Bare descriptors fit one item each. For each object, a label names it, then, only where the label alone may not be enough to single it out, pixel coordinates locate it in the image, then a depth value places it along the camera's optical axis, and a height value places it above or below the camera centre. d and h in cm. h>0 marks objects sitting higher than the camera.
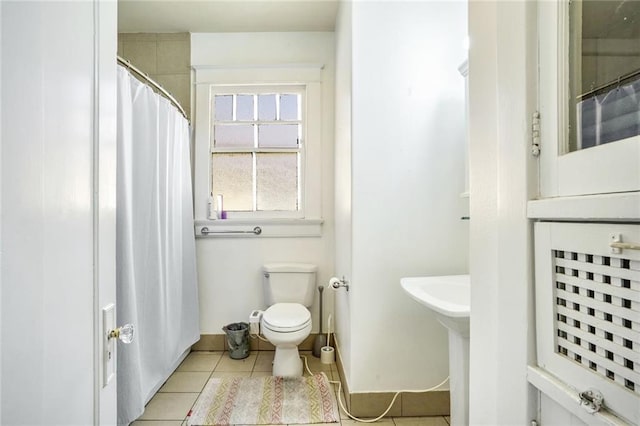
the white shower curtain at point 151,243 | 154 -16
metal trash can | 251 -97
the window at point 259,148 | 279 +56
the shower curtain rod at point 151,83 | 160 +76
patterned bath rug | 176 -108
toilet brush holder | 243 -104
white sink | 121 -38
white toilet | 206 -66
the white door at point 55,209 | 49 +1
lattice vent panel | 46 -16
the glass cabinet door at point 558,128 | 51 +15
